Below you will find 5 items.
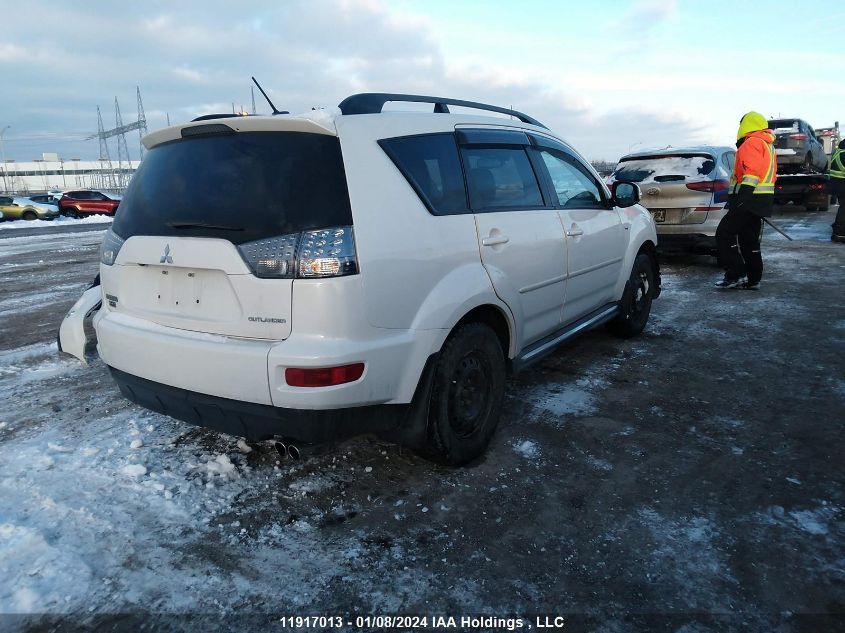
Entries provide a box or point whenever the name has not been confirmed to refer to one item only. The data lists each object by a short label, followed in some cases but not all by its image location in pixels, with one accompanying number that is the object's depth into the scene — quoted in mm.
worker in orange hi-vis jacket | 6855
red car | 31172
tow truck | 15672
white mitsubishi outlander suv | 2277
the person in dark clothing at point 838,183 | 10602
